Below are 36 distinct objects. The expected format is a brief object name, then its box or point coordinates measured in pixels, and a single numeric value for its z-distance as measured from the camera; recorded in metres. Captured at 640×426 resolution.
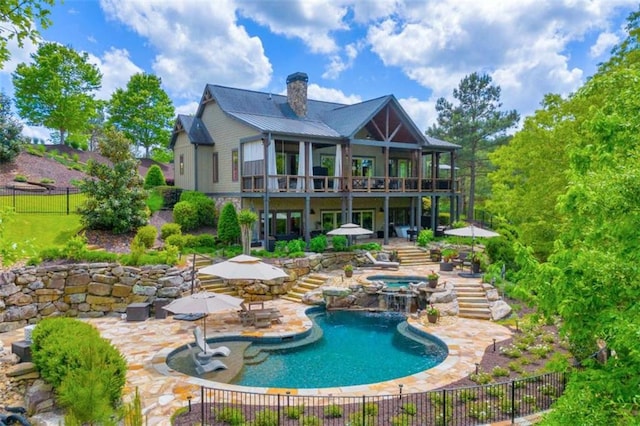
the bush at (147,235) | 17.95
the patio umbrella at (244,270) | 13.38
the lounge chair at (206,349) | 10.47
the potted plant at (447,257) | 20.36
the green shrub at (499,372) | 9.36
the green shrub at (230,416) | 7.07
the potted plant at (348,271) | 18.88
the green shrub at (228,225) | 20.94
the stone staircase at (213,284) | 17.02
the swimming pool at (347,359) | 9.69
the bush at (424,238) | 24.66
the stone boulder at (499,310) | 14.47
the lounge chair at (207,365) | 9.85
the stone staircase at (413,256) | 22.43
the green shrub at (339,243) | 21.52
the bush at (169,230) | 20.16
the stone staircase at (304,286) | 17.47
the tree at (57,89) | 38.53
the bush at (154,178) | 30.73
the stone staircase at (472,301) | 14.85
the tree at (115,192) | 18.73
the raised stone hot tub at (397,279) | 18.02
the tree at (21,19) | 6.03
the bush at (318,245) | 20.94
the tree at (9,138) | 28.73
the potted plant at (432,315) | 13.77
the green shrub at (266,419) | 7.00
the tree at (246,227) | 18.38
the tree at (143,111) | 44.59
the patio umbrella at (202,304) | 10.55
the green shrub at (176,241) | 18.83
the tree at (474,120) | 37.75
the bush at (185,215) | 22.52
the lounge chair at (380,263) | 20.88
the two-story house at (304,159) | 22.30
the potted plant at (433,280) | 16.36
